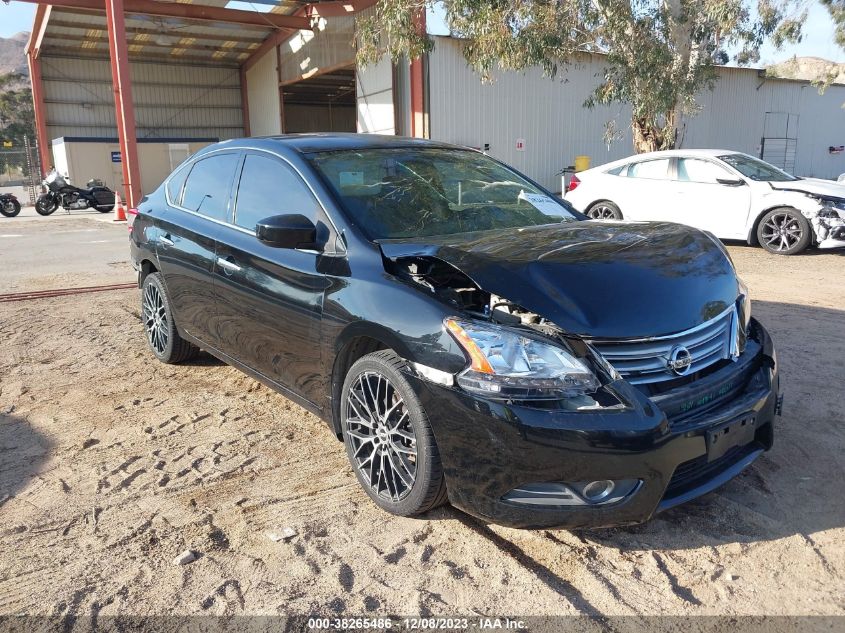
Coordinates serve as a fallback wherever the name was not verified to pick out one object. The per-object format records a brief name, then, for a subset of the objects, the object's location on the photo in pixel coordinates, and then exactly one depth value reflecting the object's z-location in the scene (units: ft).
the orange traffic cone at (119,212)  64.39
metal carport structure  66.64
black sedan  8.14
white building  64.44
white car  31.04
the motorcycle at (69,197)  70.33
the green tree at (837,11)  86.28
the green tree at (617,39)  46.57
